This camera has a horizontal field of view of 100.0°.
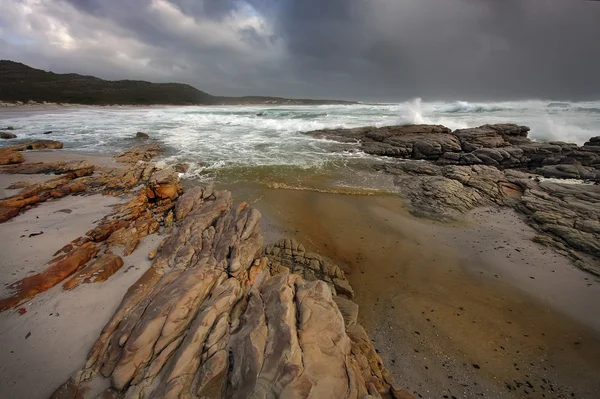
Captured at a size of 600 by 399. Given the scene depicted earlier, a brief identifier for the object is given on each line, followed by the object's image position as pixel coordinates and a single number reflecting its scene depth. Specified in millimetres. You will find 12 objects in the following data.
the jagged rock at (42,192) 7879
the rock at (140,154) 15734
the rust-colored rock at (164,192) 9203
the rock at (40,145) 17155
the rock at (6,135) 21469
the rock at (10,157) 13239
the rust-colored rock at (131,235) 6253
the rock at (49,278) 4566
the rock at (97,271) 5039
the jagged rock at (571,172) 13689
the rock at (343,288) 6141
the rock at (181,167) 14930
